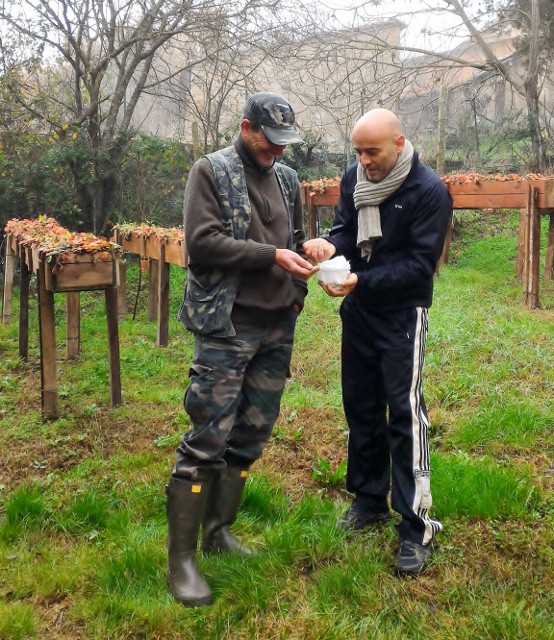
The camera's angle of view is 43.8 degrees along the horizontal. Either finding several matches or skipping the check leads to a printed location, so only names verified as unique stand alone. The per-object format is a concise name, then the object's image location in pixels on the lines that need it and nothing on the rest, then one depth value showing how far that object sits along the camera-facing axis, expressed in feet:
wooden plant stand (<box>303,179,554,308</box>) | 29.25
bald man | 10.11
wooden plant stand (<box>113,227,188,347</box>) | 24.80
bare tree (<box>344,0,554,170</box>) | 48.96
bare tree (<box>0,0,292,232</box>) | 39.45
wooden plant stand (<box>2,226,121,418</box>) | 17.93
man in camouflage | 9.80
